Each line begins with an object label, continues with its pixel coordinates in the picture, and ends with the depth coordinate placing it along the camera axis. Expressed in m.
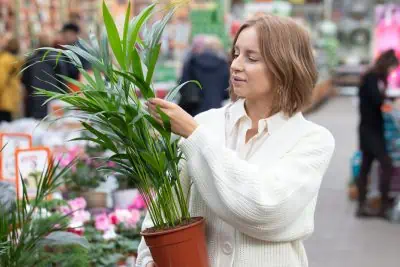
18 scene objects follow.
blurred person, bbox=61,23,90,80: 10.42
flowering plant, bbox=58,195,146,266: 4.17
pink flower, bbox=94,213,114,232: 4.60
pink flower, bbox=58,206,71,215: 4.42
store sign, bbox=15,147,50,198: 4.45
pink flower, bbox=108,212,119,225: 4.72
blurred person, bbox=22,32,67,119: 9.55
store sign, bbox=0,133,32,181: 4.91
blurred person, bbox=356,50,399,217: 8.84
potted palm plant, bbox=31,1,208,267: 2.24
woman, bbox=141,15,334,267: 2.23
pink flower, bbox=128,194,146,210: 5.12
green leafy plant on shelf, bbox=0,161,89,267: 2.55
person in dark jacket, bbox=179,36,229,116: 9.98
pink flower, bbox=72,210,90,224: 4.60
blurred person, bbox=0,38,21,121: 10.80
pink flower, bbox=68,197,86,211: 4.80
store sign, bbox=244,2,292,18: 19.67
